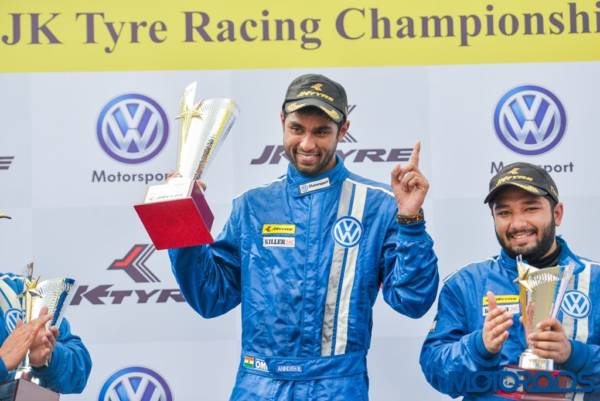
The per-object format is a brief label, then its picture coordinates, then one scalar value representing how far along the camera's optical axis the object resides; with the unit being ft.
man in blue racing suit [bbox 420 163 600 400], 19.68
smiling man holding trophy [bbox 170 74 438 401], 19.61
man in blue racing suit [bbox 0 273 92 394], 19.61
